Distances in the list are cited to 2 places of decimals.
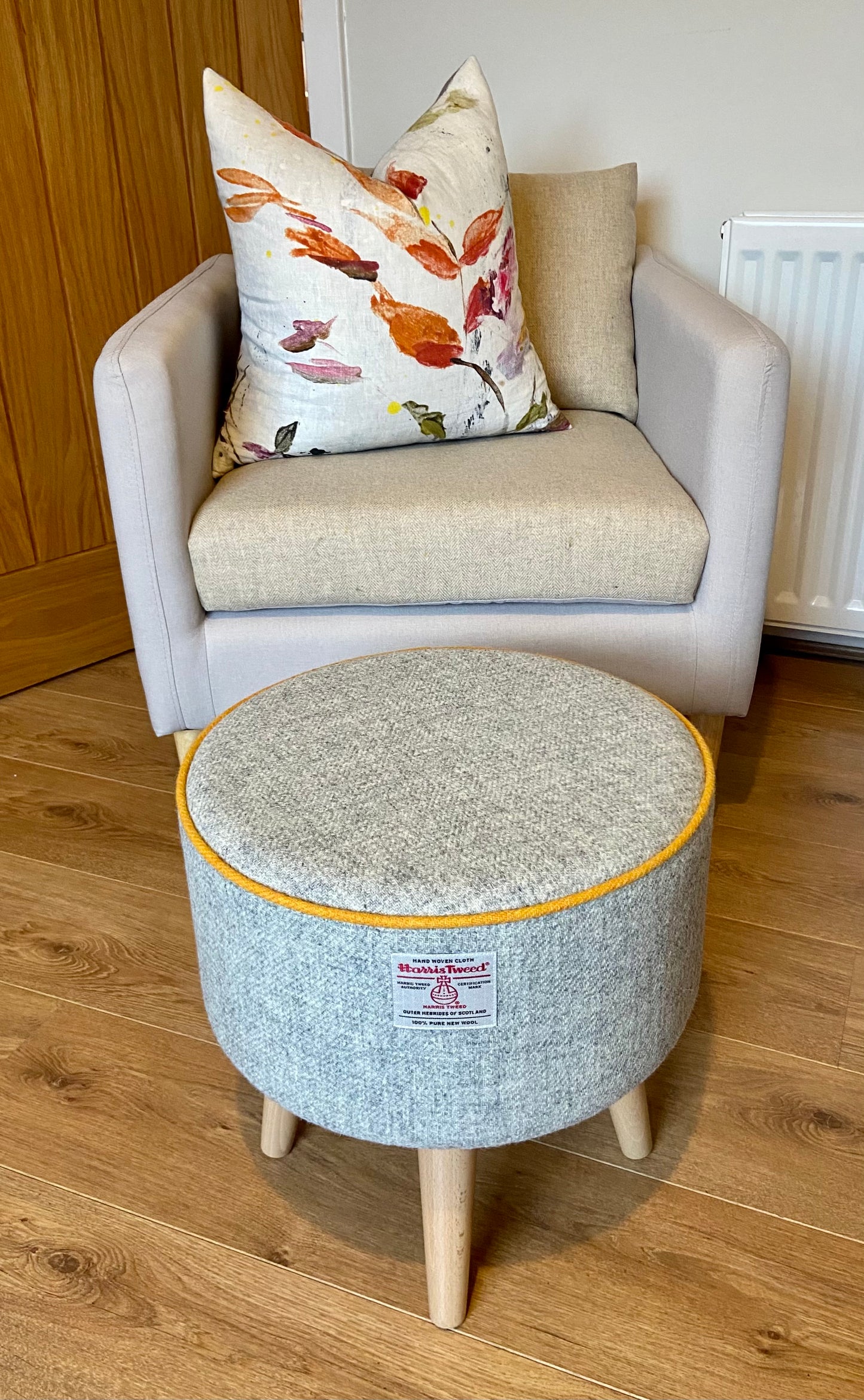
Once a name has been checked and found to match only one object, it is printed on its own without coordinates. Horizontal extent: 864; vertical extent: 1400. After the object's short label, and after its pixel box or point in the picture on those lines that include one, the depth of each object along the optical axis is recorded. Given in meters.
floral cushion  1.43
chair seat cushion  1.31
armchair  1.27
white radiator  1.69
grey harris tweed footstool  0.76
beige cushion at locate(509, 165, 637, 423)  1.71
